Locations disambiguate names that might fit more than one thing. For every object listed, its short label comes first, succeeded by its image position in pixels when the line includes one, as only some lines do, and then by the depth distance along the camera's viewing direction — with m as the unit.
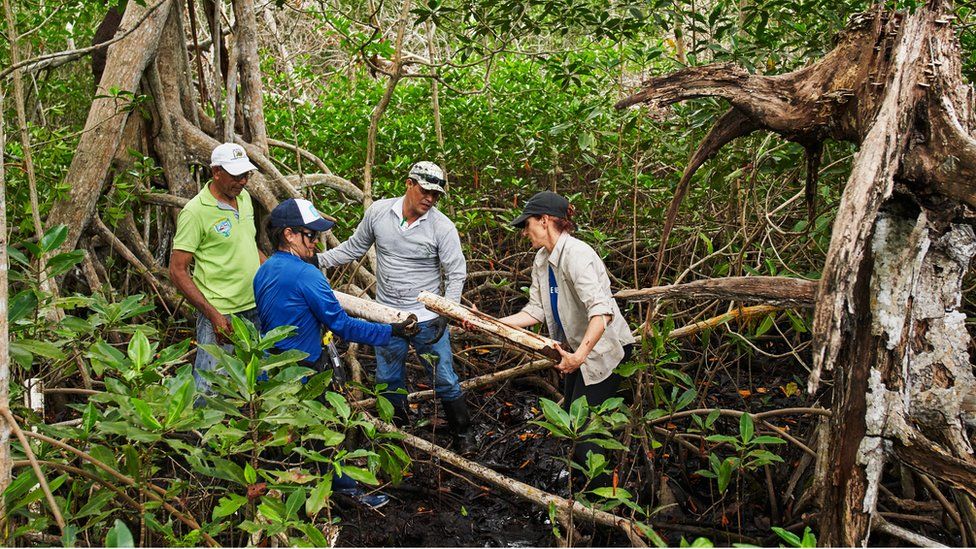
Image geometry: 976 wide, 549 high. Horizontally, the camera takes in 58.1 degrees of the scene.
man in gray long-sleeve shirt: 4.45
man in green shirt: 4.02
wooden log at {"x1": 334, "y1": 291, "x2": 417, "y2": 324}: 4.36
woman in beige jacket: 3.67
